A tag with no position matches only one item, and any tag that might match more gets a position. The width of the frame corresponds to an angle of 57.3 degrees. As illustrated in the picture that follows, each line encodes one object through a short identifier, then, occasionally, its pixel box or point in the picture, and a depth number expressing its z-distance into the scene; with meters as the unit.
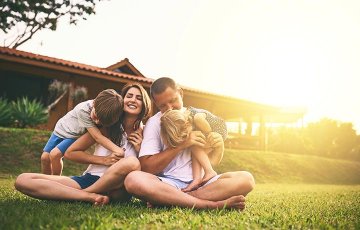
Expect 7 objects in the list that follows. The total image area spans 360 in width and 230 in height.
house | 12.74
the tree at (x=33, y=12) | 20.81
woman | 3.31
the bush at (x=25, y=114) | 11.81
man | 3.19
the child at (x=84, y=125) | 3.58
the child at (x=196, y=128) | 3.29
